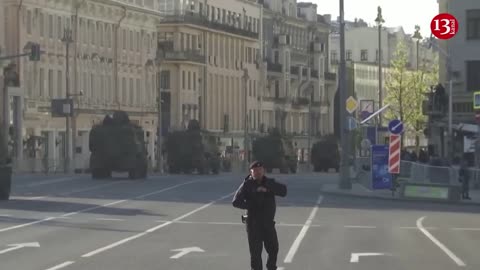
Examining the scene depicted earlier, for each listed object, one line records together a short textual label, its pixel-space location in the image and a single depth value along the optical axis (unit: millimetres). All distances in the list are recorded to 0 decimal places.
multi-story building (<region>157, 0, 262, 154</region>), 125000
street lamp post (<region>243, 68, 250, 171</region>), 122906
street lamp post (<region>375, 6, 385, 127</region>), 89162
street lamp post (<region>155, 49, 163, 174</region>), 104562
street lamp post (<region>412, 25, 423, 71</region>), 122938
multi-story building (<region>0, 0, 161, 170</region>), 94938
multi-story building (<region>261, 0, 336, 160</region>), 149000
